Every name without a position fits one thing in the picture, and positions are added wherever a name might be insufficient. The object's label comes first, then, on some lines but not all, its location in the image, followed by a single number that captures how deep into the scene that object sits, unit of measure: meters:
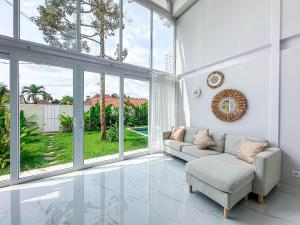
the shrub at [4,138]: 2.86
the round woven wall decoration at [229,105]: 3.40
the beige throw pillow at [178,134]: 4.35
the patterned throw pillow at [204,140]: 3.59
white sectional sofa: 2.00
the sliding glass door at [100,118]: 3.75
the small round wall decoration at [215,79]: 3.85
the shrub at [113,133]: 4.26
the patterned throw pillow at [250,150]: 2.60
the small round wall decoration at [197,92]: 4.43
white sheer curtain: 4.77
